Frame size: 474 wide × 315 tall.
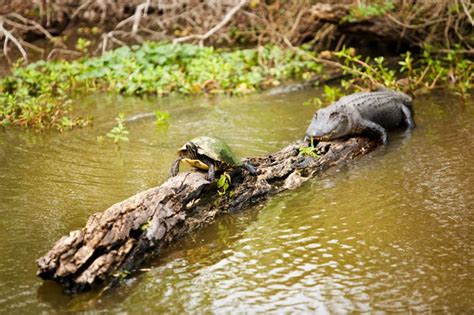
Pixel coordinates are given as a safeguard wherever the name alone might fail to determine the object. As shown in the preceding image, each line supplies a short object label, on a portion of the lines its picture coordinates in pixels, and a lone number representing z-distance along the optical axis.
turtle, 5.27
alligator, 7.02
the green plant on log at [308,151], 6.34
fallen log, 4.04
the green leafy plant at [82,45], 14.20
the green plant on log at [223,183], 5.36
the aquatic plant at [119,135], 7.71
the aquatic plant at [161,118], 8.70
